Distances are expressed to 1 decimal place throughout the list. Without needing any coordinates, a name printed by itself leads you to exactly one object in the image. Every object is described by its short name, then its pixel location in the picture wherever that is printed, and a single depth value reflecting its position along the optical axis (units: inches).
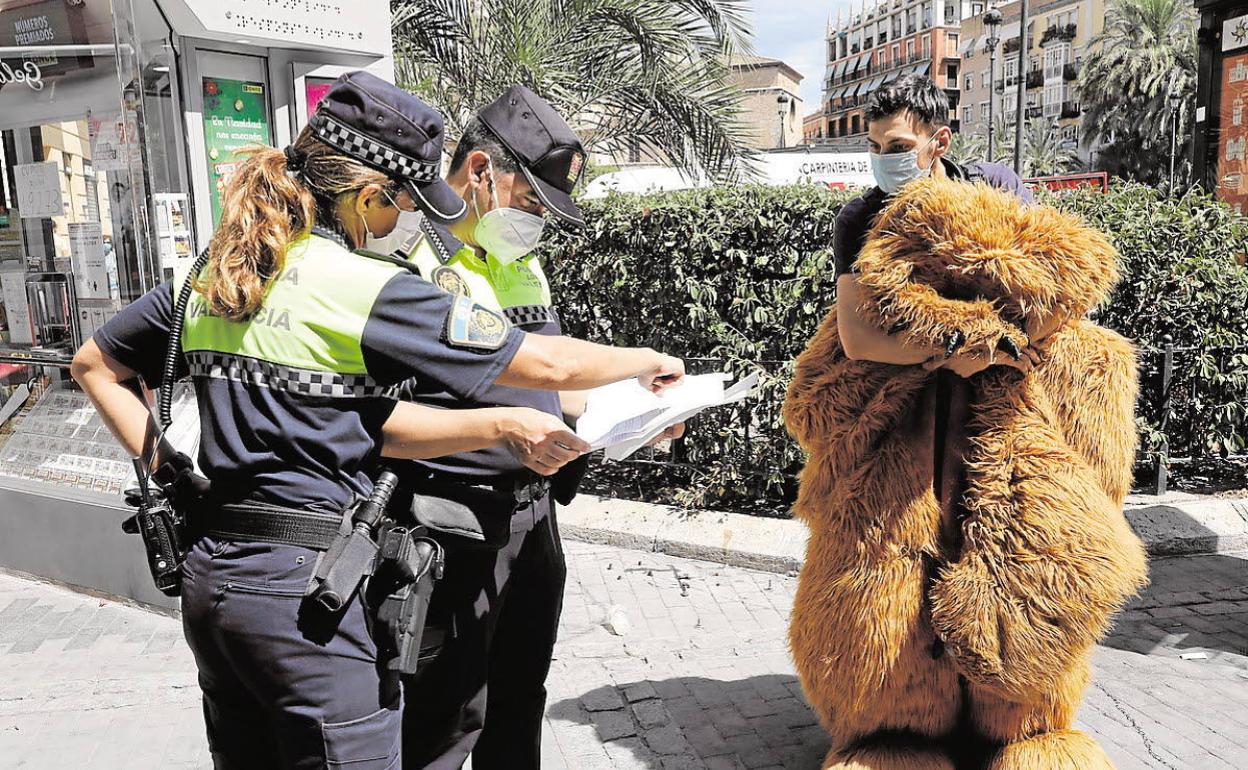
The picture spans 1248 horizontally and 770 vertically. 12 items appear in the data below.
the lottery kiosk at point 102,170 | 169.3
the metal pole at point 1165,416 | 218.8
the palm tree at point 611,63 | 371.9
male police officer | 93.9
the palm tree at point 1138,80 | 1903.3
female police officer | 71.4
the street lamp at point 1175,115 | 1779.0
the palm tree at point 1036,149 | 2250.6
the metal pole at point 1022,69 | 996.1
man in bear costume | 92.1
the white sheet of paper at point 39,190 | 192.7
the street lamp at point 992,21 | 1278.3
